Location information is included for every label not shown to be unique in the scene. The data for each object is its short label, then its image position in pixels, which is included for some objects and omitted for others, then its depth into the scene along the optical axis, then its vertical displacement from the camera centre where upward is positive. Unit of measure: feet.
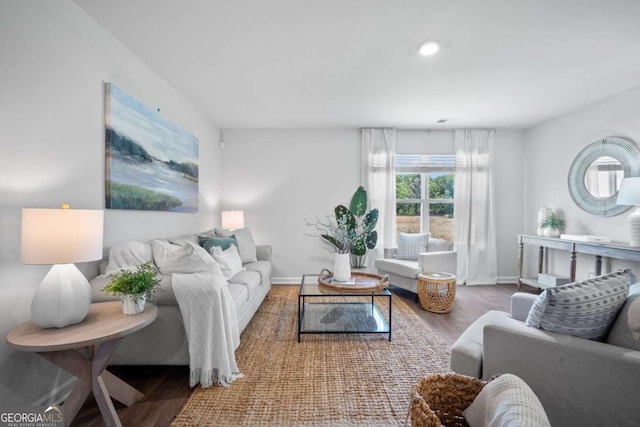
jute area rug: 5.46 -3.87
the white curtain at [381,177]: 15.29 +1.96
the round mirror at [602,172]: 10.37 +1.71
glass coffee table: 8.72 -3.63
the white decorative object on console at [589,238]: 10.54 -0.87
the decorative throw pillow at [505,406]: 2.87 -2.08
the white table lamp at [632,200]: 8.89 +0.52
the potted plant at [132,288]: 5.05 -1.38
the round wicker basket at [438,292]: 10.88 -3.02
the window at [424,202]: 15.83 +0.66
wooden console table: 9.12 -1.25
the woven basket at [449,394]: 4.04 -2.57
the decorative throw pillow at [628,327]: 4.15 -1.67
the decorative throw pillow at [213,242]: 10.12 -1.11
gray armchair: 3.75 -2.26
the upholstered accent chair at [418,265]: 12.17 -2.29
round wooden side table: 4.15 -1.94
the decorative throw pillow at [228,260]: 9.20 -1.63
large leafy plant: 14.14 -0.29
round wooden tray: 8.87 -2.32
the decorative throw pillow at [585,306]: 4.26 -1.37
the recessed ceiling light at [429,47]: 7.49 +4.50
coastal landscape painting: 7.28 +1.62
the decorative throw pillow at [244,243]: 12.17 -1.38
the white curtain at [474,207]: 15.26 +0.40
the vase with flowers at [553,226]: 12.66 -0.48
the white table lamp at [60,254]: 4.32 -0.69
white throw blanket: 6.00 -2.37
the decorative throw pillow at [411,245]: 13.87 -1.54
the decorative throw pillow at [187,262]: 6.78 -1.24
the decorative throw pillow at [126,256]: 6.63 -1.10
